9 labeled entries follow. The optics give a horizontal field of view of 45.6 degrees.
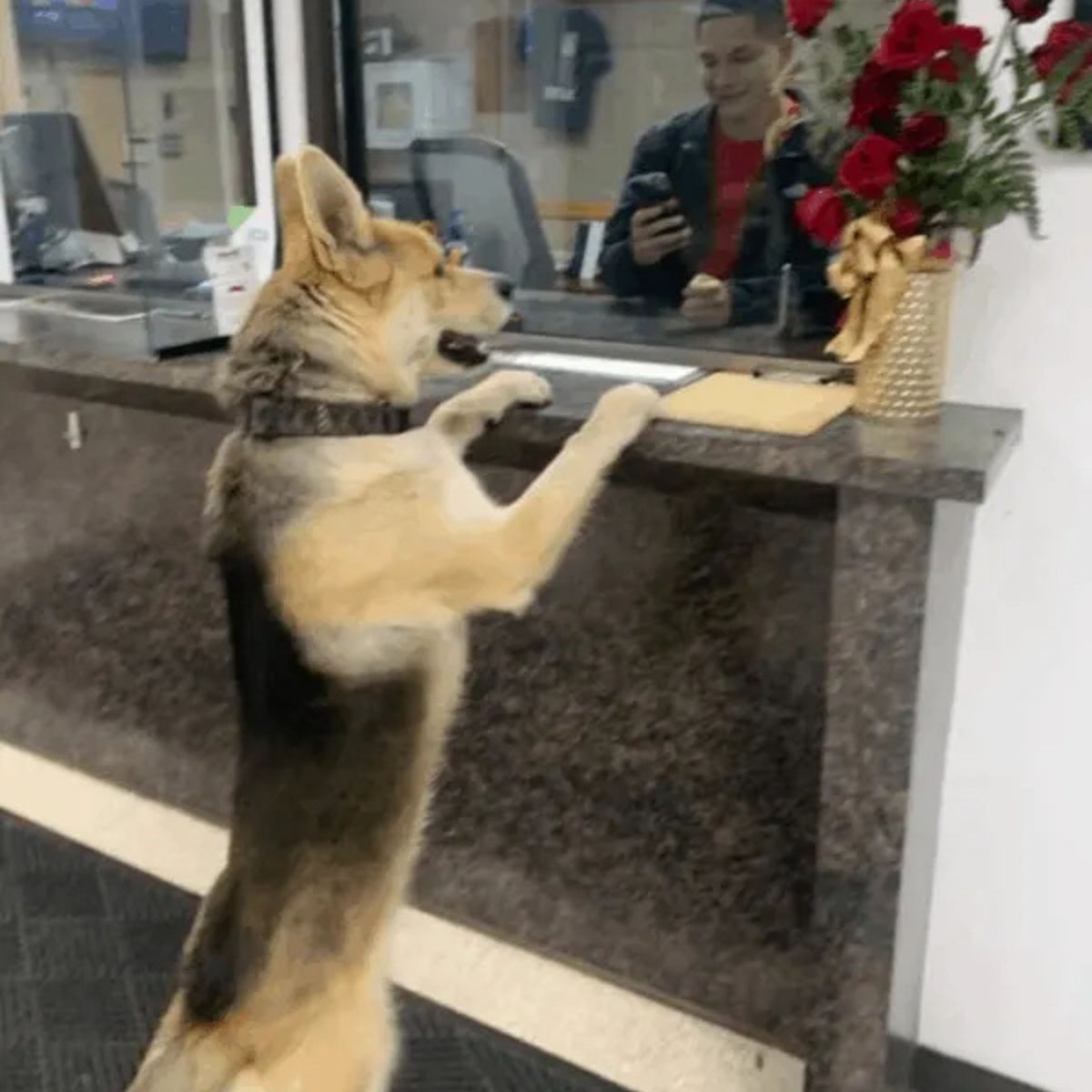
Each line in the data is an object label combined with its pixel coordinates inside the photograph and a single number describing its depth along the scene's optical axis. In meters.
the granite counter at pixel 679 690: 1.55
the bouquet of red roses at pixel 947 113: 1.41
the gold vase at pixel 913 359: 1.53
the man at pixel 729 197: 1.90
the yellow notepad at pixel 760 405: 1.60
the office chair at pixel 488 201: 2.24
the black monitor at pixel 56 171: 2.71
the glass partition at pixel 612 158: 1.94
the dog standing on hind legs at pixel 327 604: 1.56
